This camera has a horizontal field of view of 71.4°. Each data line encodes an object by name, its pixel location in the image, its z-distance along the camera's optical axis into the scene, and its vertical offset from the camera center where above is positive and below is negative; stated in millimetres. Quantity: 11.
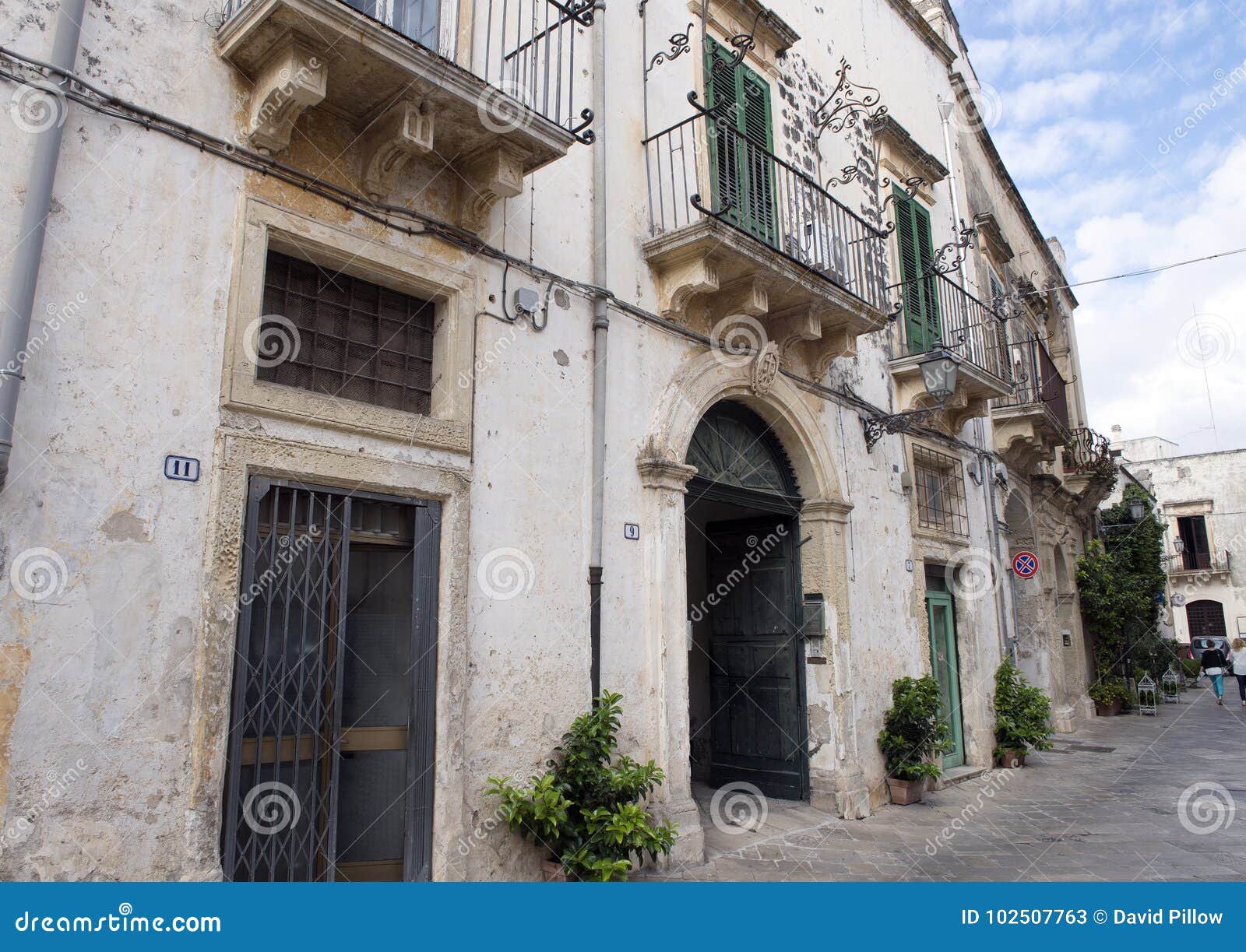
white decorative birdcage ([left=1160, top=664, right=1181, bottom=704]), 20219 -873
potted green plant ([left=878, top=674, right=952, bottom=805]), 8242 -825
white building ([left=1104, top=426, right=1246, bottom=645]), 33531 +4422
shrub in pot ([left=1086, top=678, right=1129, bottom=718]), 16688 -866
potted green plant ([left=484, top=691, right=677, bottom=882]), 4898 -881
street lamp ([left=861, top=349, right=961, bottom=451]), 9117 +2836
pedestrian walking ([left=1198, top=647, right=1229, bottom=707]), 19219 -403
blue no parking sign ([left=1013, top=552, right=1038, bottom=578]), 11977 +1177
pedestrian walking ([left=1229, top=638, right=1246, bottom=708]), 17516 -319
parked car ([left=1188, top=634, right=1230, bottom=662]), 27375 +219
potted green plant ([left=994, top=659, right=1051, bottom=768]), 10484 -821
